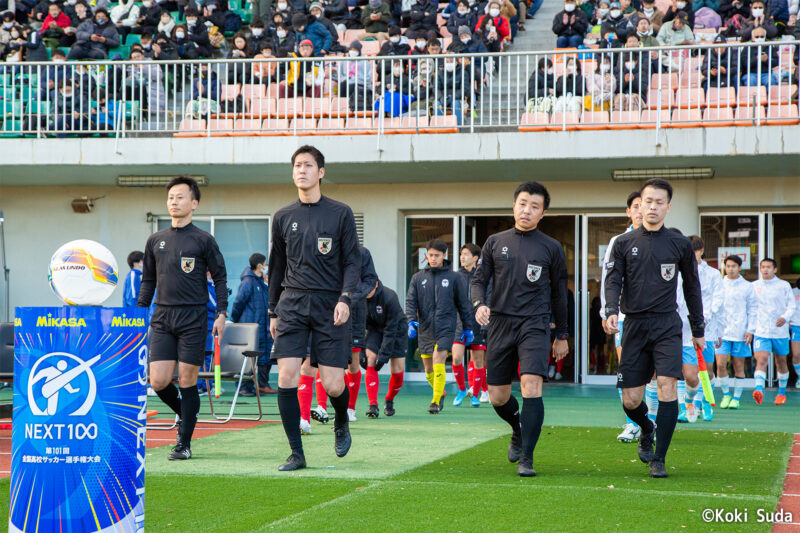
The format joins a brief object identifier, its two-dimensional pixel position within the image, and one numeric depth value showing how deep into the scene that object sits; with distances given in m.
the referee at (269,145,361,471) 6.48
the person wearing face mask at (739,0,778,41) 16.55
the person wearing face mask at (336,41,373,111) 16.19
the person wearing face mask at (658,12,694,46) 17.62
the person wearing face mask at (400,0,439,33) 18.98
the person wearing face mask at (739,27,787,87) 14.77
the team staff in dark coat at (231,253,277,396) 13.78
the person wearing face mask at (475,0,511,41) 18.78
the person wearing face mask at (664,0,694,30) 18.22
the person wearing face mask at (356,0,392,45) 20.06
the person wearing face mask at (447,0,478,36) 19.05
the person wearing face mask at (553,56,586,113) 15.28
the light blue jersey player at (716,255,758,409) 13.02
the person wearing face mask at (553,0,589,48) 18.44
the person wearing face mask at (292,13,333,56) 19.08
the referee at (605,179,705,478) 6.46
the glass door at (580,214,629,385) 17.16
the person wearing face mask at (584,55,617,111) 15.26
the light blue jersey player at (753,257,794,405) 13.10
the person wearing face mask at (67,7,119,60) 19.39
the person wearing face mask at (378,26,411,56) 18.05
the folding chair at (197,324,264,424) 10.88
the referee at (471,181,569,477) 6.38
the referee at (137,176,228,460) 7.26
